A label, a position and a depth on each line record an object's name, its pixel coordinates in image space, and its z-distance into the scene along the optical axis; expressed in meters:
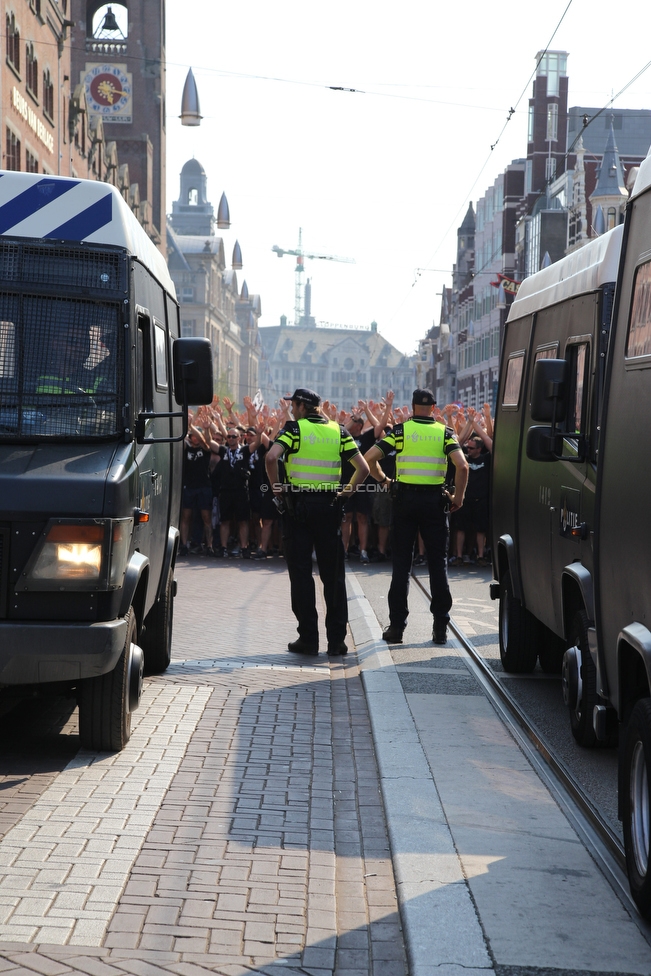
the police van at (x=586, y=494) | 4.54
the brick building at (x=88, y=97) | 32.56
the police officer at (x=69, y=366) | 6.13
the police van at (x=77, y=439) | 5.62
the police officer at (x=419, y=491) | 10.18
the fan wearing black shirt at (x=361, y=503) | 17.59
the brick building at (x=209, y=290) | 129.38
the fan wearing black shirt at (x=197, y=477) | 18.47
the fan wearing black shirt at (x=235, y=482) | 18.16
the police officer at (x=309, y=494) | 9.66
